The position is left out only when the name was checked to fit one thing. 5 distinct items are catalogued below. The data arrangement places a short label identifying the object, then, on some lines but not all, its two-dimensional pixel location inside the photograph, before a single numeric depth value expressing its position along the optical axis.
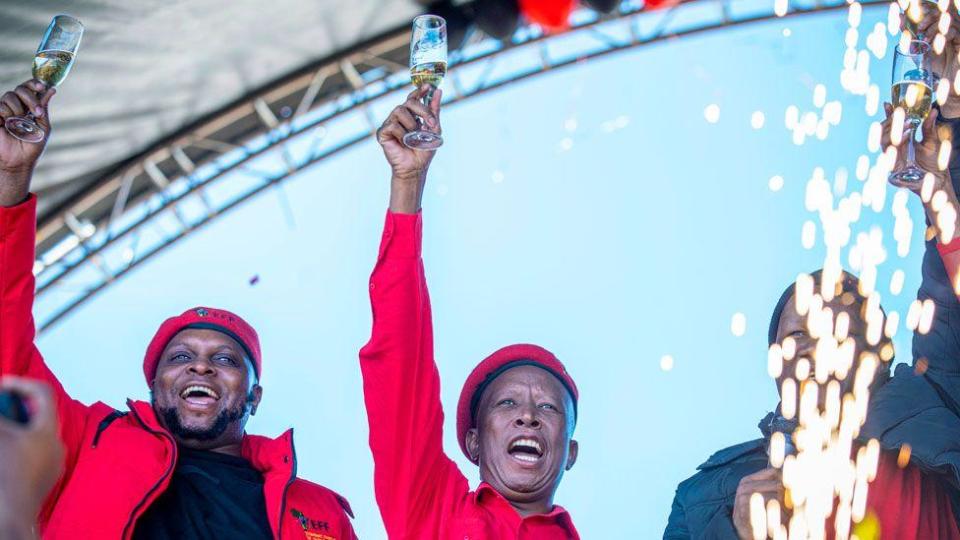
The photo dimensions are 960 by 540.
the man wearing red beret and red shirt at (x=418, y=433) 2.92
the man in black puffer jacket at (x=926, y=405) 2.78
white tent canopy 6.55
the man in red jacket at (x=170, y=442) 2.83
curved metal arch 8.04
